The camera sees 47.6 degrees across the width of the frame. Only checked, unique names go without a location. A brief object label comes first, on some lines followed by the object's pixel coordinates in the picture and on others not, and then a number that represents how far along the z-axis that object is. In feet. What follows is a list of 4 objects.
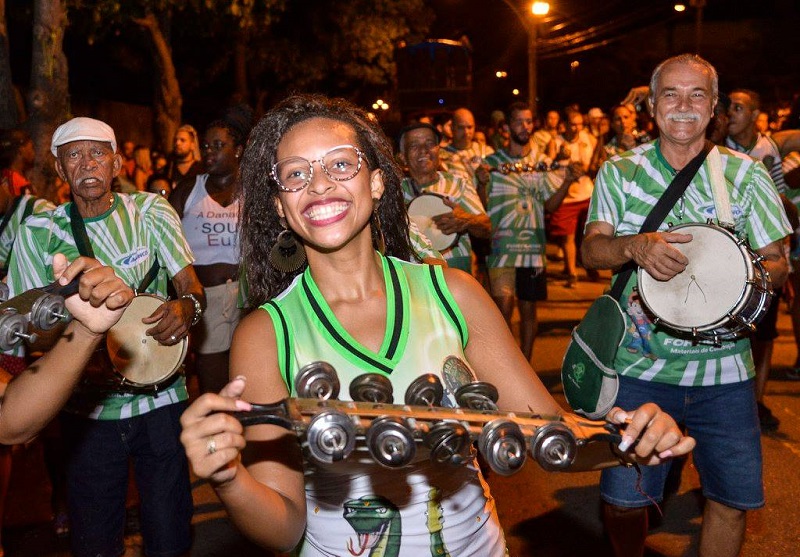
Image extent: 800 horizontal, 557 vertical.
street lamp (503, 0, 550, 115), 68.08
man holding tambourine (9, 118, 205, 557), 13.19
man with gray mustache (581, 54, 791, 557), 12.86
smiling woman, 7.92
